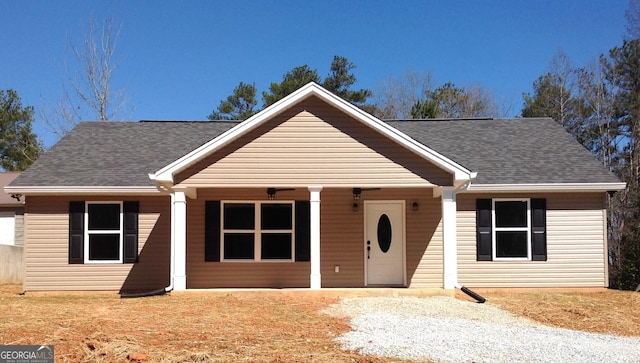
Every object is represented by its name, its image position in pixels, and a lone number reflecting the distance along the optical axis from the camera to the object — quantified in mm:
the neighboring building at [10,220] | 23312
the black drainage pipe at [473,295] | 10961
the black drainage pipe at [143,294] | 11375
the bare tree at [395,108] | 34562
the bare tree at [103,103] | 27172
